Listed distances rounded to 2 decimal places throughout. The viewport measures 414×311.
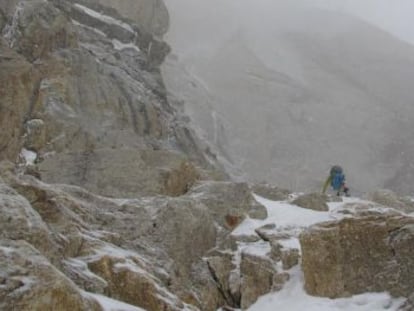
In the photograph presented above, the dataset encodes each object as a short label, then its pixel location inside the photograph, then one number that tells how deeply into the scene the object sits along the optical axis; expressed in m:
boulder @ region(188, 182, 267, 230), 20.80
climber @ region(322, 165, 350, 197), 28.59
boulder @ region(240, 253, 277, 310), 16.86
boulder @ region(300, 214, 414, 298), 15.76
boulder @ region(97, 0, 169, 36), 57.59
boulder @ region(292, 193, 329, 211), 23.67
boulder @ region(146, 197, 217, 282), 17.19
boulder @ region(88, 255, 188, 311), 13.96
